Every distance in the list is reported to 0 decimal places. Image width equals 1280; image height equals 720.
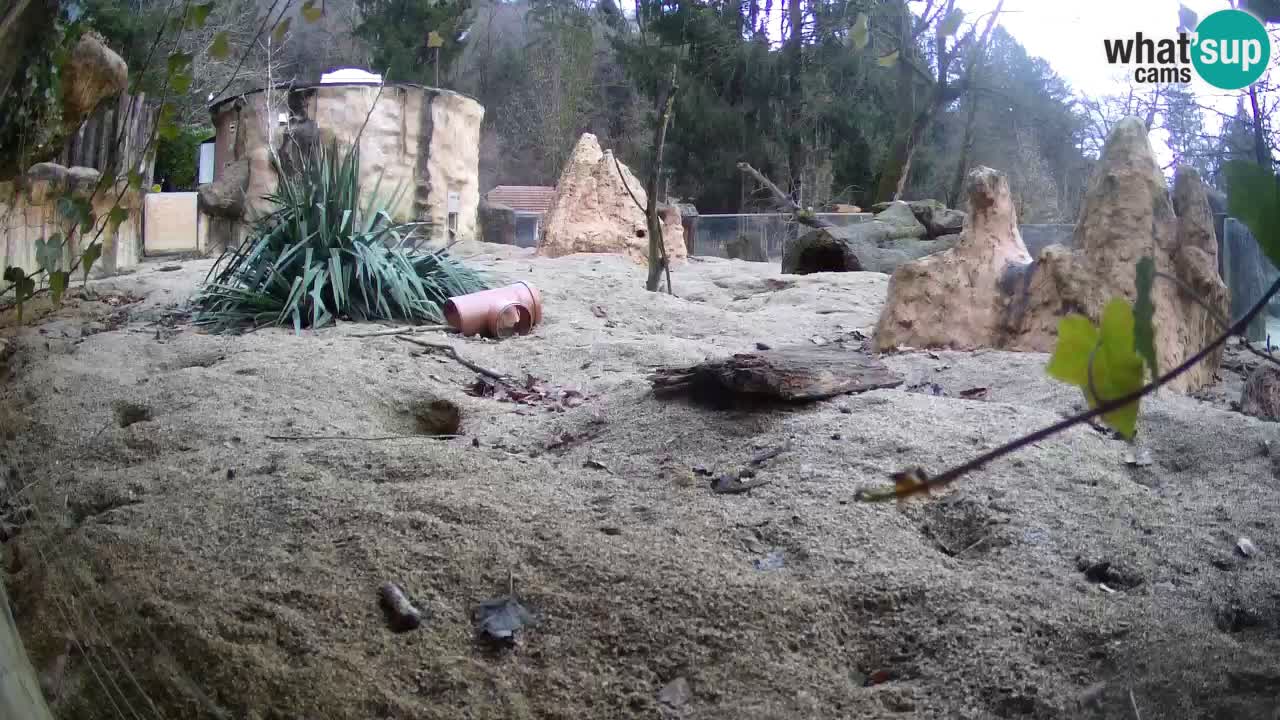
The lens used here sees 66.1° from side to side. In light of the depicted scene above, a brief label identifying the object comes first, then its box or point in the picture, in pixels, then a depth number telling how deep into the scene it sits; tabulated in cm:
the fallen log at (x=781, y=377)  290
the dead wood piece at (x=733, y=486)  234
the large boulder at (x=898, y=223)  1009
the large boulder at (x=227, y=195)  1234
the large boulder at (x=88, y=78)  354
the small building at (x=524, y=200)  1520
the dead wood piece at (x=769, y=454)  252
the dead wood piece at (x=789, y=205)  1110
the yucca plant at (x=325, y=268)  511
